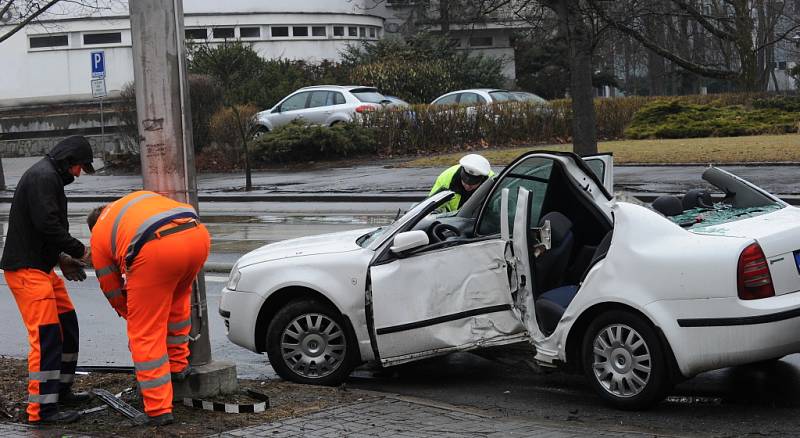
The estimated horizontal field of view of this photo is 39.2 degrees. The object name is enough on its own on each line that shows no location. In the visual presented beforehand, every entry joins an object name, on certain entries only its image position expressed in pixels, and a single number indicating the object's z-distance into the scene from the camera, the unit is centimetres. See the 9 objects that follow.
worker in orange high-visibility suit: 601
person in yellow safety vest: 891
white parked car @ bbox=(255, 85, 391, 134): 2888
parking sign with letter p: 2769
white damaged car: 632
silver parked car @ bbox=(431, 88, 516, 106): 2977
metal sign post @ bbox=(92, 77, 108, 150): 2771
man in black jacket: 639
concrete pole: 656
